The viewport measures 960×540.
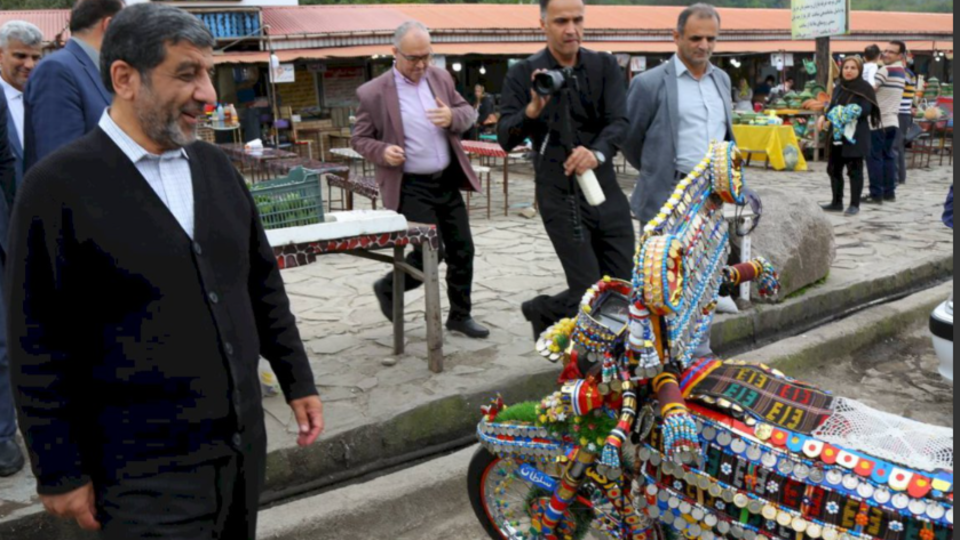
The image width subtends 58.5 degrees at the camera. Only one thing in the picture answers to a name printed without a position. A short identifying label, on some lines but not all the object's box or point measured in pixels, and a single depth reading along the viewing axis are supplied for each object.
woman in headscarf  9.77
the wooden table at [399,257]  4.23
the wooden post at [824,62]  16.47
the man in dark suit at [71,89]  3.57
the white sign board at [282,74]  16.80
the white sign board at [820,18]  14.05
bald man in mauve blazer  5.18
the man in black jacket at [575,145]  4.39
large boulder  6.25
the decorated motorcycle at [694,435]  2.32
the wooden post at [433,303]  4.71
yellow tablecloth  14.76
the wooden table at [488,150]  10.69
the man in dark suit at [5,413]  3.75
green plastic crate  4.20
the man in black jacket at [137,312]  1.97
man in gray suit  5.05
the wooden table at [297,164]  9.52
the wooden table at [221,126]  16.27
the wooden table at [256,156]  11.00
